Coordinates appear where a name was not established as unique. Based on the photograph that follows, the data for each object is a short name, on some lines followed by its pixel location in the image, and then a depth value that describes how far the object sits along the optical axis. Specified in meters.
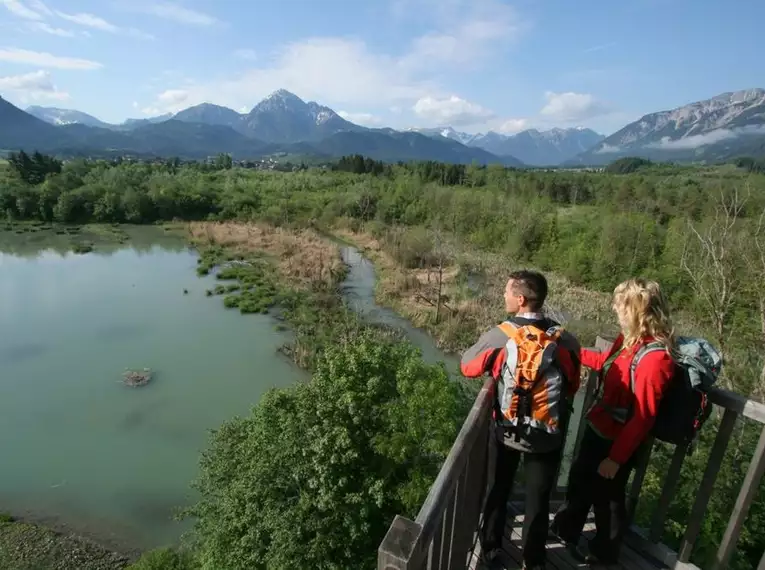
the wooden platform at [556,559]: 2.87
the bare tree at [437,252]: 27.05
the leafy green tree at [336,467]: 6.16
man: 2.39
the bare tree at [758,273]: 8.41
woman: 2.38
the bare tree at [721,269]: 9.79
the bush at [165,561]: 8.38
